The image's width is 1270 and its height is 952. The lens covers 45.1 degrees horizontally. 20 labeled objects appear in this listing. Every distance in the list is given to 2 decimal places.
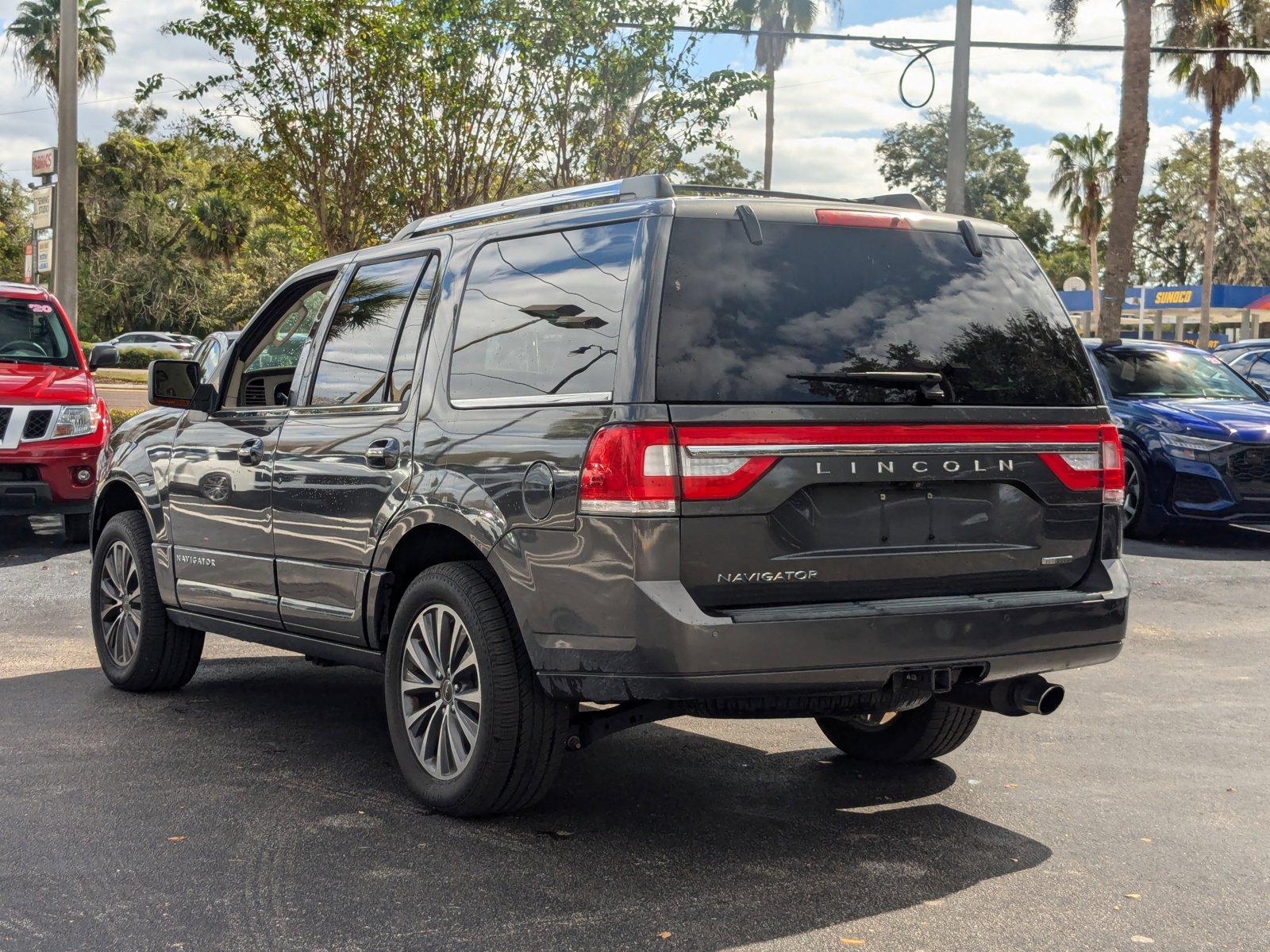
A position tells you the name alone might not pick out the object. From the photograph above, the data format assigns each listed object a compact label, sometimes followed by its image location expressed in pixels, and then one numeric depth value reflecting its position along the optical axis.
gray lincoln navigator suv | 4.25
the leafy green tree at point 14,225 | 58.56
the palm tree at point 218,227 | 60.34
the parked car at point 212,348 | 14.58
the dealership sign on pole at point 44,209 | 18.88
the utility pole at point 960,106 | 17.12
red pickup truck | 11.76
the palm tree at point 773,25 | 52.81
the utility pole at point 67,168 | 18.69
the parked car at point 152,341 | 52.04
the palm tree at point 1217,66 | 34.49
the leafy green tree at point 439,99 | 18.67
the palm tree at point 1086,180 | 60.34
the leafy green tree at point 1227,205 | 68.19
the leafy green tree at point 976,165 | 71.75
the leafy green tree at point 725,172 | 54.03
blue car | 12.66
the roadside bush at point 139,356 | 48.44
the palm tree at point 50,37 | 50.22
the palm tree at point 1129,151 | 19.09
